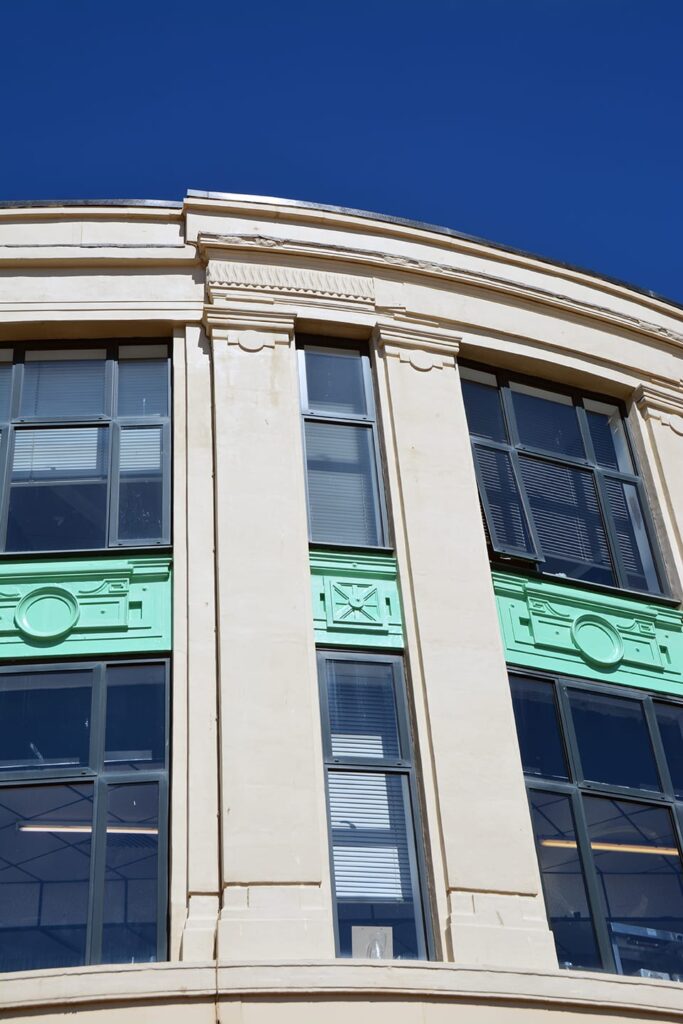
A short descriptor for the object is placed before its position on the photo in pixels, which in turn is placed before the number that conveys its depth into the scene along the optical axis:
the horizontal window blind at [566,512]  14.43
